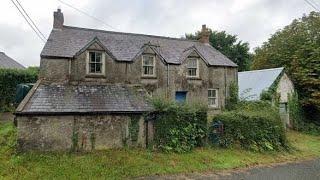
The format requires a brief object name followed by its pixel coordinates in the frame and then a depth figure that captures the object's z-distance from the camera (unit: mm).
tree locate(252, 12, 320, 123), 21726
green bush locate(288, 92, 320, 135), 21685
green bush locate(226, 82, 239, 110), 18888
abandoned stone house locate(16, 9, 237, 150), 11977
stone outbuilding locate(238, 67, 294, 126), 21077
